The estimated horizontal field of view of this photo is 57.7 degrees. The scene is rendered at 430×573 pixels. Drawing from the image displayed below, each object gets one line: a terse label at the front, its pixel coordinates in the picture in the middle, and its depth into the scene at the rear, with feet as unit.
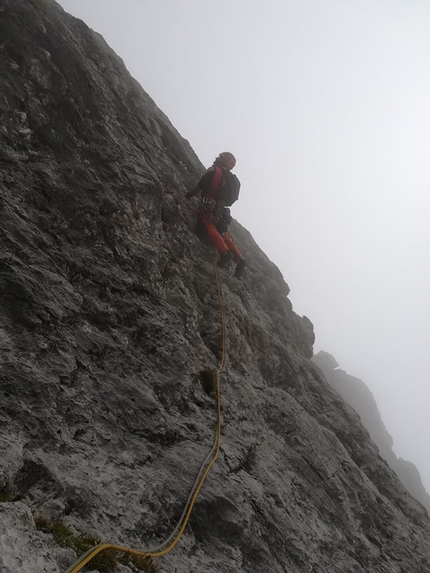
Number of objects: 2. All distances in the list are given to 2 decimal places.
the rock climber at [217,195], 33.63
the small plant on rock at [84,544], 11.51
